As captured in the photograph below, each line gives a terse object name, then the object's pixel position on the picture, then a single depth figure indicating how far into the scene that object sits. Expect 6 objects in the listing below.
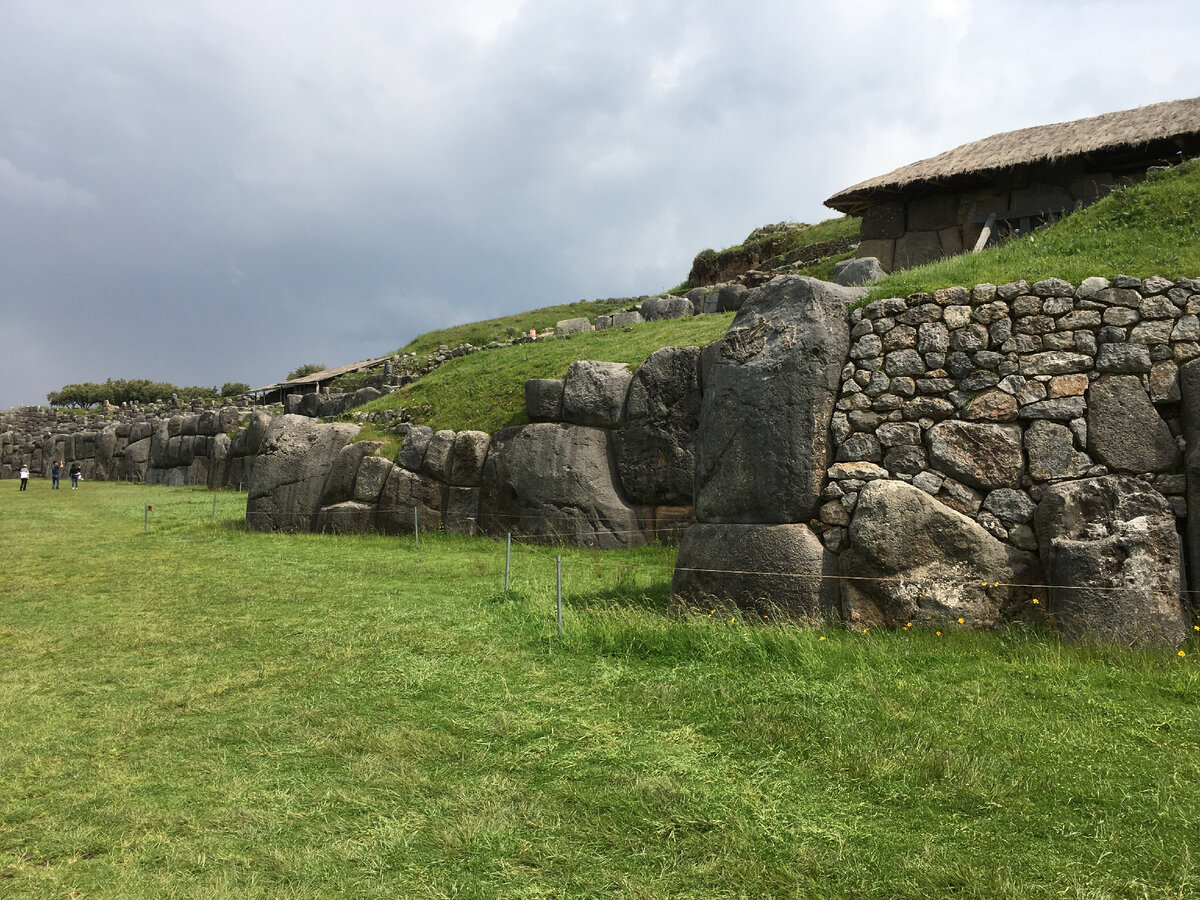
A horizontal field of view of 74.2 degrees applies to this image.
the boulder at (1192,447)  6.59
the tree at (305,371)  63.41
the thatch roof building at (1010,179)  15.19
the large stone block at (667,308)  23.41
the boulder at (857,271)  15.61
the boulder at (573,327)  25.28
